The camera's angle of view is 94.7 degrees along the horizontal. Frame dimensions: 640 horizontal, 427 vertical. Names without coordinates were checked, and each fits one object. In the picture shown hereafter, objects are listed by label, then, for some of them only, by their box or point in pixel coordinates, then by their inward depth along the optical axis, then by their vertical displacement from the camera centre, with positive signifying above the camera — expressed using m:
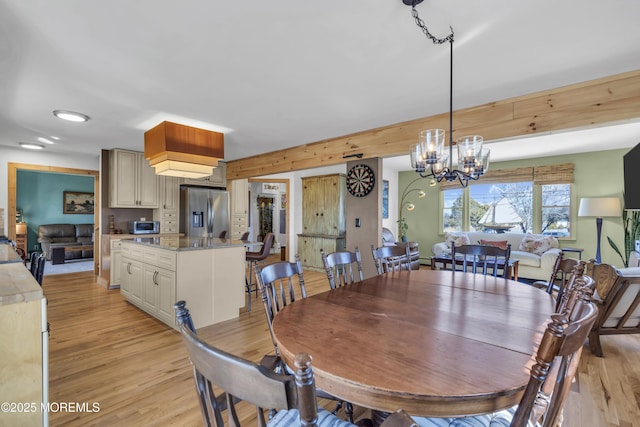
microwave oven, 4.96 -0.29
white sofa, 5.04 -0.81
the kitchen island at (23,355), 1.16 -0.59
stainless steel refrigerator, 5.35 -0.02
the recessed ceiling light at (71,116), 3.14 +1.03
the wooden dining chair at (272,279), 1.51 -0.38
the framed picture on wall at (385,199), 7.02 +0.28
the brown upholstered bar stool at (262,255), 3.71 -0.58
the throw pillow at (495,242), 5.77 -0.63
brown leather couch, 7.26 -0.72
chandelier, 2.04 +0.39
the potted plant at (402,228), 7.33 -0.43
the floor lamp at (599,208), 4.71 +0.05
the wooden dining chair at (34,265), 1.98 -0.38
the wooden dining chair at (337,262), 2.00 -0.37
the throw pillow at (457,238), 6.23 -0.58
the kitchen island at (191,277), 2.98 -0.73
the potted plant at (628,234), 4.91 -0.38
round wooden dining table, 0.82 -0.50
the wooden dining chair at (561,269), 1.80 -0.39
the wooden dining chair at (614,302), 2.36 -0.75
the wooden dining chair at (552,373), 0.71 -0.44
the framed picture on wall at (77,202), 8.31 +0.21
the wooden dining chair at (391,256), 2.53 -0.42
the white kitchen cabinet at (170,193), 5.32 +0.32
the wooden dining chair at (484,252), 2.51 -0.37
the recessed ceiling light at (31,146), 4.58 +1.03
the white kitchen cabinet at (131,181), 4.80 +0.49
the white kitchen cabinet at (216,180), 5.71 +0.60
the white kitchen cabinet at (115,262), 4.61 -0.82
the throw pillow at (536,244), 5.39 -0.60
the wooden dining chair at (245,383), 0.52 -0.34
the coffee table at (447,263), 4.60 -0.83
